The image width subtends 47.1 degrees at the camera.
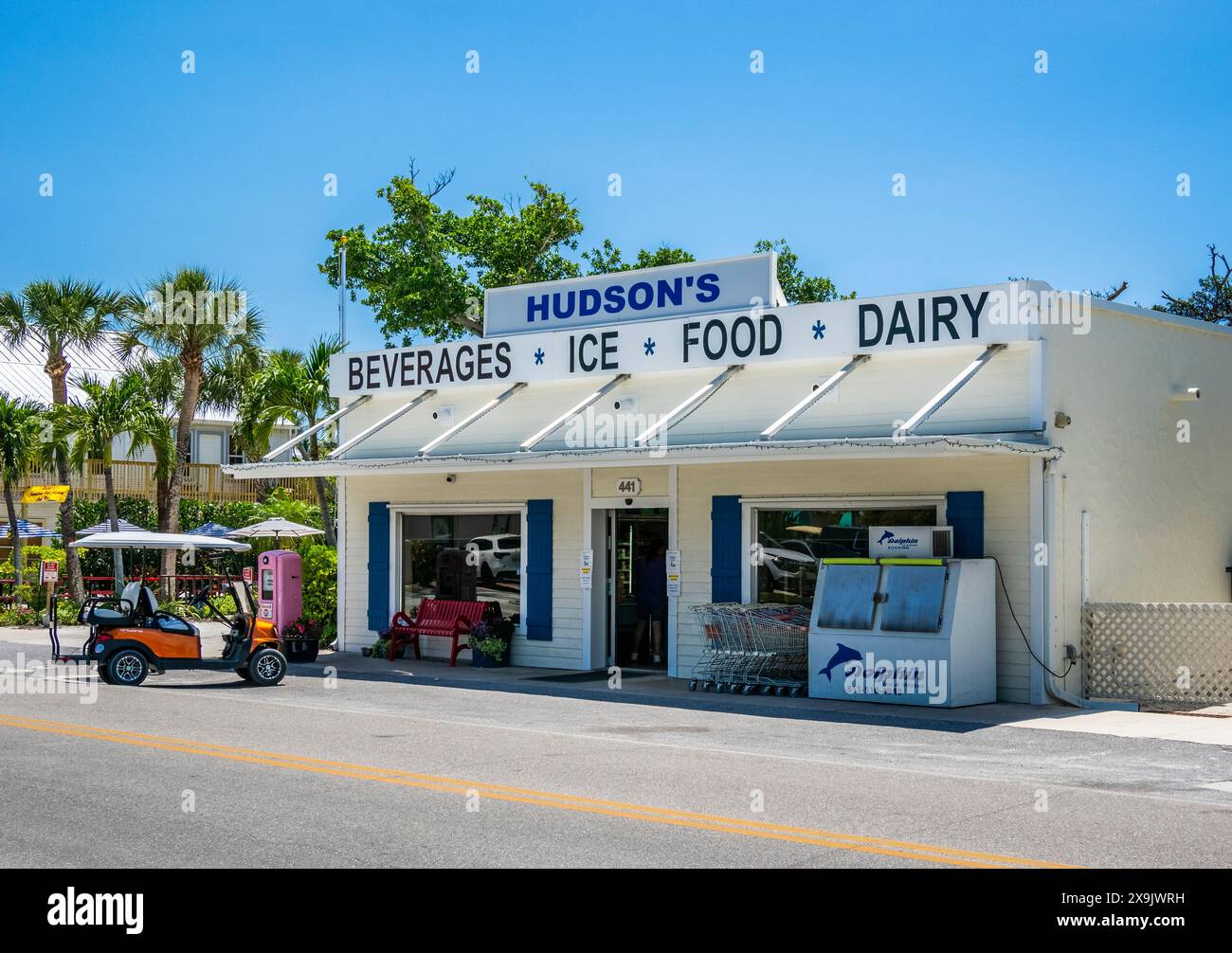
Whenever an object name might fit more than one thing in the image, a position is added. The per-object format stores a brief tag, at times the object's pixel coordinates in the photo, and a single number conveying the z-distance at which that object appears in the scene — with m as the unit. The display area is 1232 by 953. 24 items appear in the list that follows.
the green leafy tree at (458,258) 39.34
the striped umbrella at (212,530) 32.22
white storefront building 16.30
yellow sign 32.59
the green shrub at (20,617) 30.61
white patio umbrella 29.89
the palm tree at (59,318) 33.00
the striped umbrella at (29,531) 36.16
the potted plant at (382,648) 21.95
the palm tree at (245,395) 33.44
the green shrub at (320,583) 27.91
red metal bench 21.05
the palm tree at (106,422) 31.44
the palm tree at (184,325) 33.69
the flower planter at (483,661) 20.56
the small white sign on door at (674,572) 19.20
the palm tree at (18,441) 31.69
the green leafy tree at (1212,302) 40.34
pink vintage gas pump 22.56
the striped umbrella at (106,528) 33.64
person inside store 20.14
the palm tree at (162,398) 32.75
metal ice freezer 15.46
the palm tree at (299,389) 32.91
